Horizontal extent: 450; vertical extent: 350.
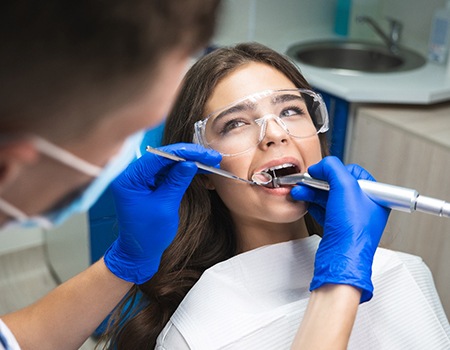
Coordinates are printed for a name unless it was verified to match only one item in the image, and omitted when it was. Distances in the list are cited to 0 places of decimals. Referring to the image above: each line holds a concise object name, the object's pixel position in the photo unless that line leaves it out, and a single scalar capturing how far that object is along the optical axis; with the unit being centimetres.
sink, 315
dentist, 46
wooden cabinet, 233
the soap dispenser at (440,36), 289
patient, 138
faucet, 313
